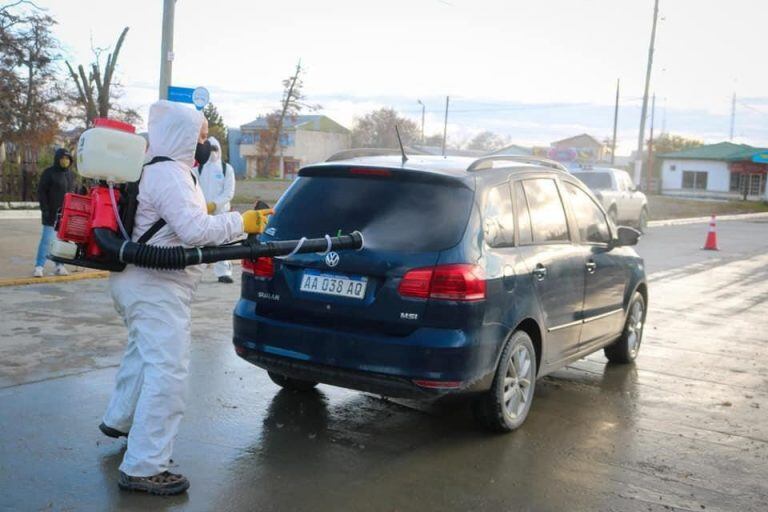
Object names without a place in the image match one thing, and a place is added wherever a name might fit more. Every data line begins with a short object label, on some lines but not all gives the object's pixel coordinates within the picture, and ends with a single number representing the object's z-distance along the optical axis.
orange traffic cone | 21.75
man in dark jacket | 11.41
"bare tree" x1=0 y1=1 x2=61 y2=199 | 30.03
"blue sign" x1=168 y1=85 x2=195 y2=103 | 15.39
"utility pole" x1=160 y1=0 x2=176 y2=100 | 16.12
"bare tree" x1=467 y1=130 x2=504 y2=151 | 125.09
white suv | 25.70
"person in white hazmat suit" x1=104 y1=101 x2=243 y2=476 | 4.33
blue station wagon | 5.04
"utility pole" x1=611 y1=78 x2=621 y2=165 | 67.31
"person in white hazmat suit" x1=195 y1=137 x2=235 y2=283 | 11.00
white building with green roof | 74.31
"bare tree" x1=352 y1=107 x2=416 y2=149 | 98.21
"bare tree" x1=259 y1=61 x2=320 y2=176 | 58.75
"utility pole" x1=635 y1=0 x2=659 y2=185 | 47.34
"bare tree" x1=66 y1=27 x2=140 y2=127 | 39.41
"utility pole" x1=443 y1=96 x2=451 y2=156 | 80.18
